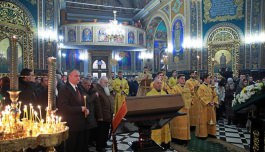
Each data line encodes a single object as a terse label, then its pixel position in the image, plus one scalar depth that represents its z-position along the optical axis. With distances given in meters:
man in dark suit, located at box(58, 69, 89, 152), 3.60
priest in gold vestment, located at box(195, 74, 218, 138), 5.95
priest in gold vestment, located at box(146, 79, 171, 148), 4.91
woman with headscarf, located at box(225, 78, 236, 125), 7.71
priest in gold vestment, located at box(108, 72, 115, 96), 8.77
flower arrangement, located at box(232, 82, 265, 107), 3.39
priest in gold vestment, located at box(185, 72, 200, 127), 6.53
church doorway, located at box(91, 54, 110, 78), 22.09
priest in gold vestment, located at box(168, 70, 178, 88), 8.72
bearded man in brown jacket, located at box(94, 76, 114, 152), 5.04
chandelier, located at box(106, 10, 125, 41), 15.65
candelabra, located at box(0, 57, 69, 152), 2.31
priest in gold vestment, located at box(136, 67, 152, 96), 7.04
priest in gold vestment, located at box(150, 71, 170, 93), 5.96
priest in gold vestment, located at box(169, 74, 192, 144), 5.47
